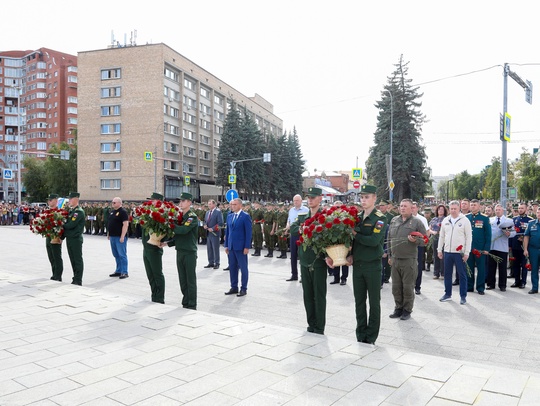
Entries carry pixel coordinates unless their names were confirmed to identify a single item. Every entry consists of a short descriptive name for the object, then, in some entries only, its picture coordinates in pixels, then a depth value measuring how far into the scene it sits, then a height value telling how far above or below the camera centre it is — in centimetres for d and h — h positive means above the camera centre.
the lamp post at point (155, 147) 5086 +645
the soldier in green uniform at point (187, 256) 780 -92
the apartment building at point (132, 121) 5541 +1022
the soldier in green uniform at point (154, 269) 817 -119
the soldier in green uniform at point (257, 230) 1841 -111
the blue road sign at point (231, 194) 1941 +37
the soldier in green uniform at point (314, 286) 607 -113
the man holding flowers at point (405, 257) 761 -91
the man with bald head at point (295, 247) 1153 -114
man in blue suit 972 -91
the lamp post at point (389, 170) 2411 +172
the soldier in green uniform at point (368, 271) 572 -86
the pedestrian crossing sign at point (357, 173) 2986 +195
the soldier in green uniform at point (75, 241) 1009 -84
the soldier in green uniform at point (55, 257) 1037 -126
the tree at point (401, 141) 4200 +572
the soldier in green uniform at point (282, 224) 1719 -82
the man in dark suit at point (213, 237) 1392 -106
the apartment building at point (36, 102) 8969 +2059
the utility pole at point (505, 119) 1803 +330
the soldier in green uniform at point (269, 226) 1767 -92
